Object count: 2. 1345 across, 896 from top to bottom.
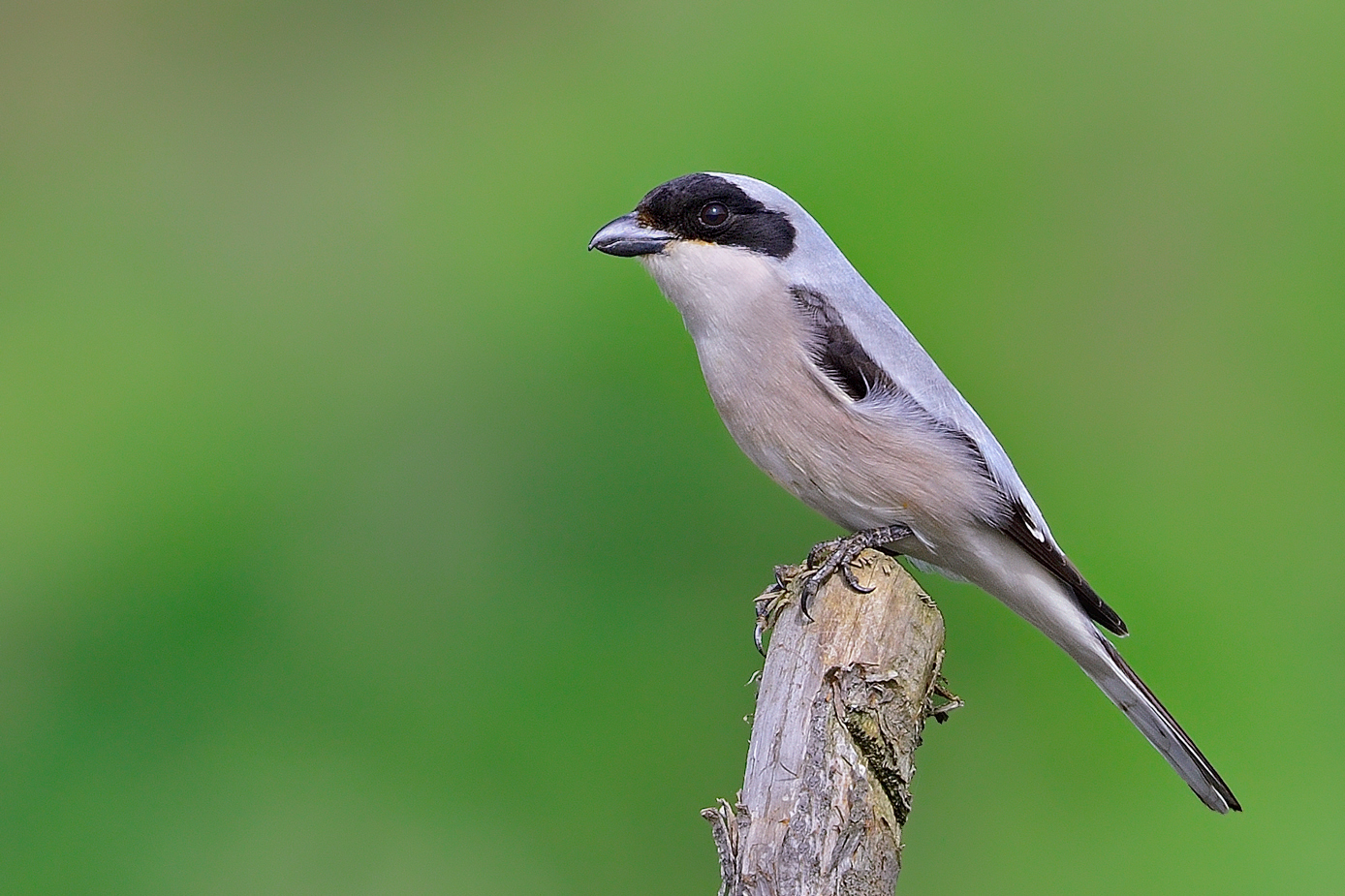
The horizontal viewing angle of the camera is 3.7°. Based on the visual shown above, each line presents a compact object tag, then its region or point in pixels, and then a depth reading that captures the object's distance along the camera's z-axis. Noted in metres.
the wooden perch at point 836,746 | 4.97
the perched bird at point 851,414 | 5.05
